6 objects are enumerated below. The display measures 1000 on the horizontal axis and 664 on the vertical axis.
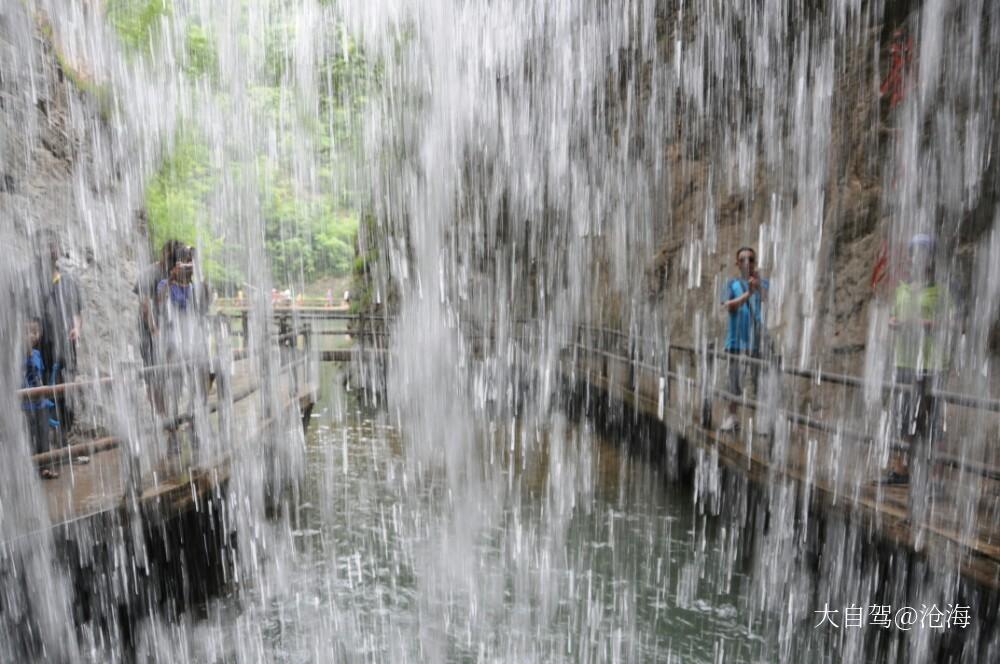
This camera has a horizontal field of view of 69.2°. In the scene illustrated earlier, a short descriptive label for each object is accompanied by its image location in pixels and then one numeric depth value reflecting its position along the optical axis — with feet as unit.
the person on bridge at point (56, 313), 19.20
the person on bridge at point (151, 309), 20.95
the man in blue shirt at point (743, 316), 24.86
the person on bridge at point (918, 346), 15.64
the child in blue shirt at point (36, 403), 18.84
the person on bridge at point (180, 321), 21.44
